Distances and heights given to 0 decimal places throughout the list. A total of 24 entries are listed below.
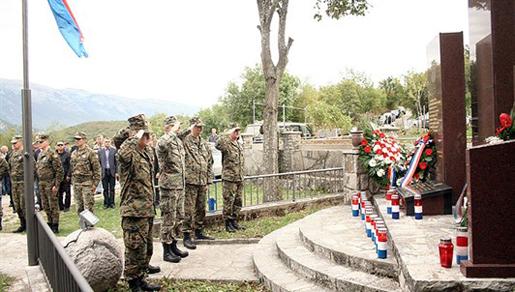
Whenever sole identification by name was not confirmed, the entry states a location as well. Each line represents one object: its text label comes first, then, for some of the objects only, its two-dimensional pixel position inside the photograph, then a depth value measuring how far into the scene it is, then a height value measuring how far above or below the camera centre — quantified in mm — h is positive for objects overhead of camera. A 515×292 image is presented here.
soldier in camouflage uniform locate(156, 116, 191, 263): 6512 -524
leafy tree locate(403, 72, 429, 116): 38094 +3975
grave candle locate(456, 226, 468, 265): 3982 -946
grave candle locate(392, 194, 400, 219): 6203 -903
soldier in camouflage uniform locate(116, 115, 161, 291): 5152 -615
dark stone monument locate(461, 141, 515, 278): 3646 -591
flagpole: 5805 -84
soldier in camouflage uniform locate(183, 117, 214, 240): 7504 -557
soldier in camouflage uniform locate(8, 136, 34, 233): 10062 -611
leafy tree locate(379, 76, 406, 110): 47903 +4929
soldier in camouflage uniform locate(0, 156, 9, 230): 10578 -386
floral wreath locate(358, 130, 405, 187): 8766 -293
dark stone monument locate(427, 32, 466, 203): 6414 +403
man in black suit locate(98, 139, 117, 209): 13121 -652
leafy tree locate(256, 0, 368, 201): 13578 +2768
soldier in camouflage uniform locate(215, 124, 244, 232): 8617 -544
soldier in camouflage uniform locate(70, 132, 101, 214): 9477 -492
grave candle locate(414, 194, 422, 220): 6137 -898
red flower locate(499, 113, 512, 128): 4426 +143
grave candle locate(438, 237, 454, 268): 3861 -945
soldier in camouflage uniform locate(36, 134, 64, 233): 9535 -612
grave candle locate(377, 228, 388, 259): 4867 -1098
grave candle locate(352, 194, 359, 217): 7926 -1129
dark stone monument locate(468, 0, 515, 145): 5855 +1006
